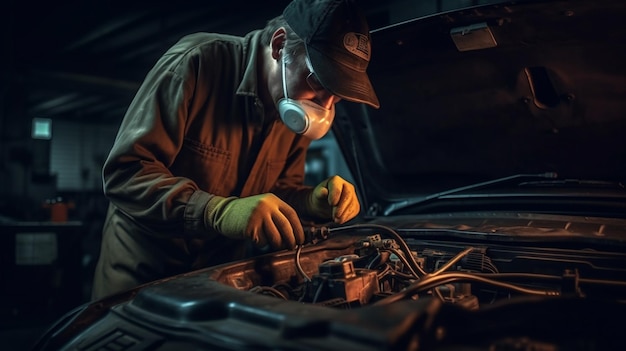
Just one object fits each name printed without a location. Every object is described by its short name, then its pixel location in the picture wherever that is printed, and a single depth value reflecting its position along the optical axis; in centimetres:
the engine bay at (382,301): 83
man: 155
